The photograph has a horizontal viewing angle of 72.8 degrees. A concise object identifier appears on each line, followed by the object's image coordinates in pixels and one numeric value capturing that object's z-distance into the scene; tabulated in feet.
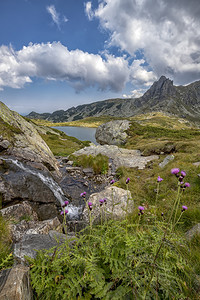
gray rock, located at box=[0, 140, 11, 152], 32.21
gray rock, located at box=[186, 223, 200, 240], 12.07
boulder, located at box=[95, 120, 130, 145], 124.06
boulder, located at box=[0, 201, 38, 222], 18.95
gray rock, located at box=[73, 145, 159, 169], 58.48
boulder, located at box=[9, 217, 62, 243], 16.39
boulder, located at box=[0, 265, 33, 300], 6.13
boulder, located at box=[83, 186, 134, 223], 22.87
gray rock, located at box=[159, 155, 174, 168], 43.00
